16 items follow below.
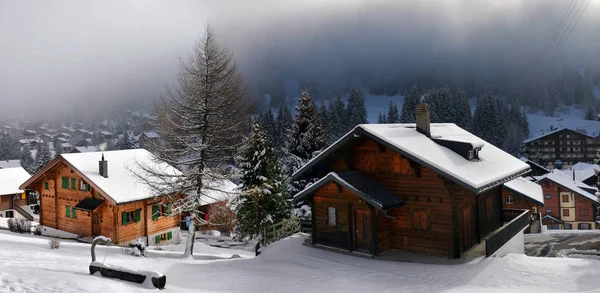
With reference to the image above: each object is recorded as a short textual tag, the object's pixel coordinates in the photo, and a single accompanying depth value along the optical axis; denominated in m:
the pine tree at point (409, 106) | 125.64
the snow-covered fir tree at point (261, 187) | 38.12
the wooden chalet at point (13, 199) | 60.69
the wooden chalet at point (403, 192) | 21.64
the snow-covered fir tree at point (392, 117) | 136.36
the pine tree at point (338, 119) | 137.70
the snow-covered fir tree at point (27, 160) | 124.90
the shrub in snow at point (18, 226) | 37.62
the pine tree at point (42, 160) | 111.40
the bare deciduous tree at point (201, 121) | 25.45
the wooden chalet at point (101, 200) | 36.22
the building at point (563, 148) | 122.06
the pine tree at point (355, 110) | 146.75
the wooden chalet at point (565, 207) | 68.00
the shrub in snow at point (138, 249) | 25.35
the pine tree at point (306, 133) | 45.69
